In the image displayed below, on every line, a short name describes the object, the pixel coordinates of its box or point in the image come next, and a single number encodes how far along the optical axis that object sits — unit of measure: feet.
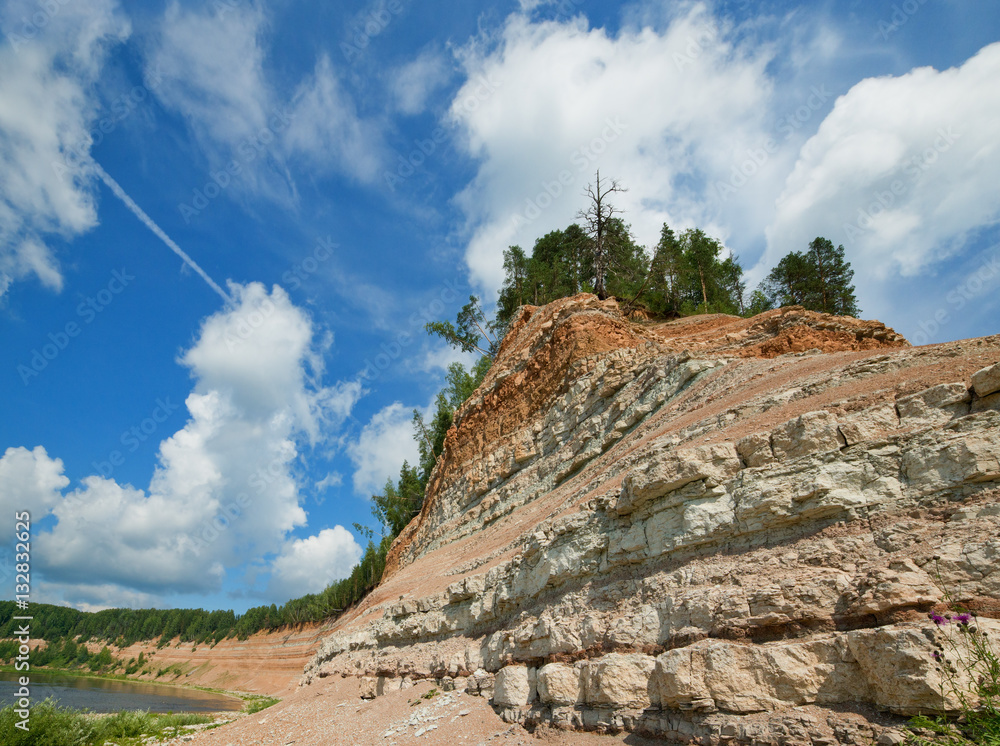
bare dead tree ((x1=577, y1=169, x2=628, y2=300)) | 101.81
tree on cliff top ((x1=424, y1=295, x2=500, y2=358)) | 137.39
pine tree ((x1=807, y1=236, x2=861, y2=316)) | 108.78
